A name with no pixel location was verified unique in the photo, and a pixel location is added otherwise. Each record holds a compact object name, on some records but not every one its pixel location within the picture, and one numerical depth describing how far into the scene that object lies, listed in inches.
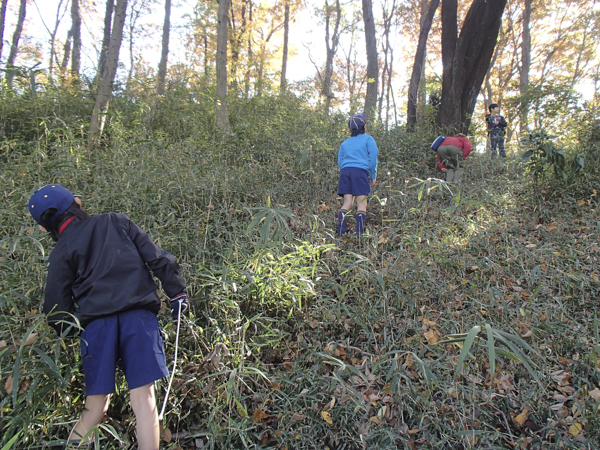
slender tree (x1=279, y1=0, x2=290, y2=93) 623.6
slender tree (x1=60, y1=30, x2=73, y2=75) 455.2
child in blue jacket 178.2
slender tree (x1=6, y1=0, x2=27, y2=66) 572.4
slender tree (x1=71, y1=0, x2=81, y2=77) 516.4
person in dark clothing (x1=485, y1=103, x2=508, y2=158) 275.6
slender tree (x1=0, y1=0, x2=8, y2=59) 403.2
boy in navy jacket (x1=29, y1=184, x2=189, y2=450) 79.7
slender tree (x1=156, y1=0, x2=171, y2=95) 508.2
